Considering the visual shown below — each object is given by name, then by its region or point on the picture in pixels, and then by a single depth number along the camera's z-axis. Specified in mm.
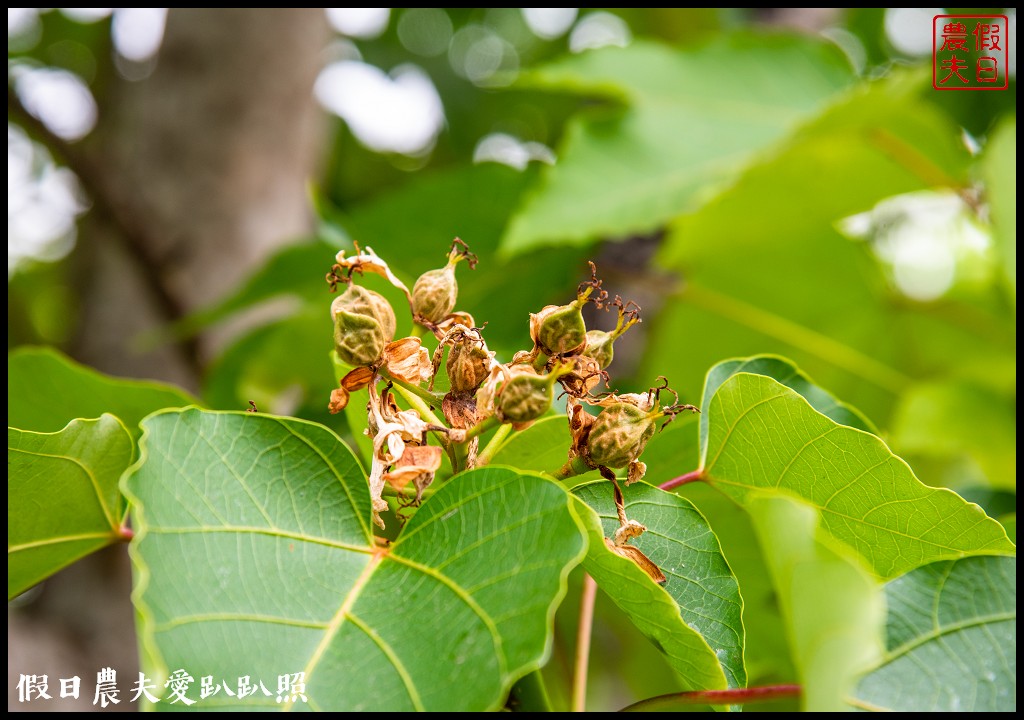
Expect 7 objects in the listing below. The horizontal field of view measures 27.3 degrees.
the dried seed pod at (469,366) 408
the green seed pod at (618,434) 399
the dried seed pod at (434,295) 423
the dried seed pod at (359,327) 405
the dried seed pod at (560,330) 406
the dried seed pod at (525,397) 395
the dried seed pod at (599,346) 416
